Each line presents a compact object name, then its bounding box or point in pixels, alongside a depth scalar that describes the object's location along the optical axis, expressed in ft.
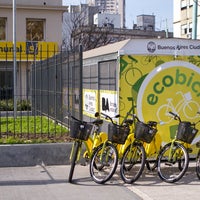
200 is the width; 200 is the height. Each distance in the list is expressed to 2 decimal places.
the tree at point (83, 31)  108.78
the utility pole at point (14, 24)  49.28
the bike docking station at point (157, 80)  27.45
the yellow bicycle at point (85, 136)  24.12
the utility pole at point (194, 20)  57.24
